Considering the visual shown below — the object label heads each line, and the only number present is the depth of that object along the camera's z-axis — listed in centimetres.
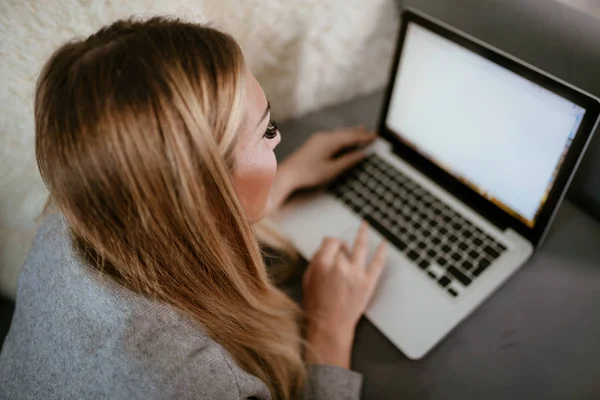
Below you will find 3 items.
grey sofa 55
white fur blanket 56
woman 37
